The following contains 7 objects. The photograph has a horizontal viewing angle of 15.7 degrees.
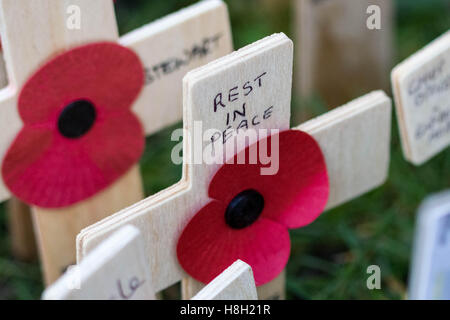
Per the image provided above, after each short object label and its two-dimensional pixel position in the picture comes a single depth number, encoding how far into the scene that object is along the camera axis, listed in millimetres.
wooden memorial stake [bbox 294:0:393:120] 507
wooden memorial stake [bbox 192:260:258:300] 364
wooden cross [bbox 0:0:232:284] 391
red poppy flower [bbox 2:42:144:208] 400
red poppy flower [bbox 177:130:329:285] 388
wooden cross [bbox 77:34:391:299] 369
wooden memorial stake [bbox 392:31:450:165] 409
